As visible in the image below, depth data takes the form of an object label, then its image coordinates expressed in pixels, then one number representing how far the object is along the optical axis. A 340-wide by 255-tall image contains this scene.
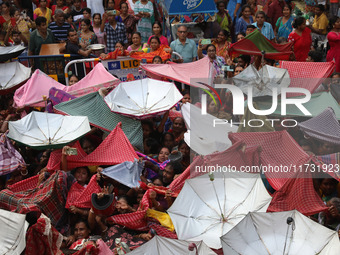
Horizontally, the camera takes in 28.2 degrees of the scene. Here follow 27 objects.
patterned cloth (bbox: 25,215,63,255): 7.13
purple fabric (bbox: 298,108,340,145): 8.98
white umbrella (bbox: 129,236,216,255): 6.74
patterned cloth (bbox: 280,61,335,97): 10.77
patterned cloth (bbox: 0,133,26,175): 9.60
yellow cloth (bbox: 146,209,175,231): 8.40
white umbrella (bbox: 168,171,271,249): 7.75
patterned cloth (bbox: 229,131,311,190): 8.81
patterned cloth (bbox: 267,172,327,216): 8.21
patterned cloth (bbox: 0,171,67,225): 8.53
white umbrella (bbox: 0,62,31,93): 12.11
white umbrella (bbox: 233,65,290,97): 10.62
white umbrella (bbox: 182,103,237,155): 9.62
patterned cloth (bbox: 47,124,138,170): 9.62
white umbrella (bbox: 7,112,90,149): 9.73
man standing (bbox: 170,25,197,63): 12.65
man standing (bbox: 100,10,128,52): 13.84
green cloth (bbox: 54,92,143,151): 10.37
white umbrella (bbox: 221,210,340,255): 6.75
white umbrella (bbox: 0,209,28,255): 6.70
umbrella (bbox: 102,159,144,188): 9.09
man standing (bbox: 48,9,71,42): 13.49
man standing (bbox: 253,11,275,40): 13.28
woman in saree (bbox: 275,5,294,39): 13.82
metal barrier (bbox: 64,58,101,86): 12.31
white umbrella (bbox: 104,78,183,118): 10.54
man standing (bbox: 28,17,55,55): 13.19
